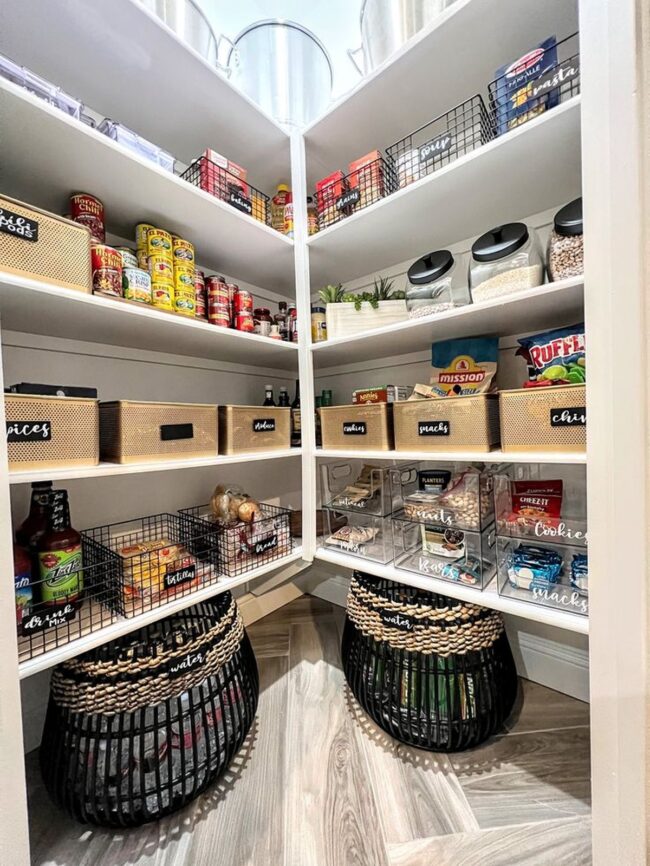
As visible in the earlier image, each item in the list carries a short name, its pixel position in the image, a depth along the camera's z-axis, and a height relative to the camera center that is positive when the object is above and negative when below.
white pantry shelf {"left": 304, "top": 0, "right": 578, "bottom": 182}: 0.88 +1.04
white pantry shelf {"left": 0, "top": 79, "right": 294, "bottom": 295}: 0.73 +0.66
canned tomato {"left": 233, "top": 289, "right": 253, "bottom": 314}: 1.17 +0.44
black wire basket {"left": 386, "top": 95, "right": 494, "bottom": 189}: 0.98 +0.82
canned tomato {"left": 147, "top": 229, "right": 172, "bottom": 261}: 0.98 +0.55
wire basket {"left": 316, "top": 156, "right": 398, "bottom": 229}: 1.11 +0.80
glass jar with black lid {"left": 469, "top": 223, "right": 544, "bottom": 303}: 0.87 +0.42
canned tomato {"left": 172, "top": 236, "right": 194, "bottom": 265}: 1.03 +0.55
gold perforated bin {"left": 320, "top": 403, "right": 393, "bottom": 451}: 1.12 +0.00
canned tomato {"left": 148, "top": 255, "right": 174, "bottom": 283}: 0.98 +0.47
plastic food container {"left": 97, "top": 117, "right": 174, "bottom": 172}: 0.86 +0.75
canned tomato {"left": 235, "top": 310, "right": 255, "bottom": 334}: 1.17 +0.38
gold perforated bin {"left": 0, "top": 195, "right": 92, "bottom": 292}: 0.69 +0.41
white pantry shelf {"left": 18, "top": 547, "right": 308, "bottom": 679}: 0.71 -0.47
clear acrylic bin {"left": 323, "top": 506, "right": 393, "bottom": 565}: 1.19 -0.39
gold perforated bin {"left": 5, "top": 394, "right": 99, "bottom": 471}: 0.70 +0.01
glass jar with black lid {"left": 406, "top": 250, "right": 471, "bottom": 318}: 1.03 +0.42
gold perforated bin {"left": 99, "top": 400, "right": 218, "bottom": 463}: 0.89 +0.01
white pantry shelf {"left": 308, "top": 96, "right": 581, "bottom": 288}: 0.83 +0.68
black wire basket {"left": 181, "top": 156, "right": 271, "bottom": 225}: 1.06 +0.79
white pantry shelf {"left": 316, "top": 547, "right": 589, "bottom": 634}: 0.81 -0.46
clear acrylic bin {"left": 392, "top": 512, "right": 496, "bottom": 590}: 1.00 -0.40
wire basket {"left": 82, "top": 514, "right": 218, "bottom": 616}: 0.90 -0.38
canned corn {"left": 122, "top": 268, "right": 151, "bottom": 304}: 0.91 +0.40
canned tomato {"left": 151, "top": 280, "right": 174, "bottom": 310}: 0.97 +0.39
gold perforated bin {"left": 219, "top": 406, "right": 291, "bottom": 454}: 1.11 +0.01
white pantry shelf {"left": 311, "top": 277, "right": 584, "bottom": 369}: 0.84 +0.30
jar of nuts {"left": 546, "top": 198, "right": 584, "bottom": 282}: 0.80 +0.42
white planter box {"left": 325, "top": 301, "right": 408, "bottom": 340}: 1.16 +0.38
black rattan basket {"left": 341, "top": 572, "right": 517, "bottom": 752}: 1.00 -0.74
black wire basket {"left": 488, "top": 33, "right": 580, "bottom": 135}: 0.80 +0.81
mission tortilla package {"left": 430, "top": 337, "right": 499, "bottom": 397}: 1.11 +0.20
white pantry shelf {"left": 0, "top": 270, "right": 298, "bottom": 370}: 0.76 +0.31
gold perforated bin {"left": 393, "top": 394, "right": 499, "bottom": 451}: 0.94 +0.00
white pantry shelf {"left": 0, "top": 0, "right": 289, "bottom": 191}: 0.85 +1.03
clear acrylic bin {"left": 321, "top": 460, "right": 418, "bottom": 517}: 1.25 -0.24
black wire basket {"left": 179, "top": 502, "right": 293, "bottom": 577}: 1.13 -0.38
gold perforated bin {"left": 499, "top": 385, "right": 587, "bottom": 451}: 0.79 +0.01
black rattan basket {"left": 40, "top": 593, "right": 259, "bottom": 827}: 0.81 -0.74
